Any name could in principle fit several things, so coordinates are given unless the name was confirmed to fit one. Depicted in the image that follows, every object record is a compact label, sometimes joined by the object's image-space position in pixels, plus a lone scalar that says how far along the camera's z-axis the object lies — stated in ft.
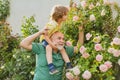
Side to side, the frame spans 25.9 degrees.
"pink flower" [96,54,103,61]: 10.02
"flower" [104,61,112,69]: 9.93
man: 9.91
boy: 9.85
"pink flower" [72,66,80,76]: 10.07
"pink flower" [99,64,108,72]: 9.90
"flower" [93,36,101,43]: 10.25
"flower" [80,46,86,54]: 10.28
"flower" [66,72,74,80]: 10.16
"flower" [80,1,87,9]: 11.15
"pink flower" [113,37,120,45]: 9.92
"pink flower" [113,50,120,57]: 9.90
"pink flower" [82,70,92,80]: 10.01
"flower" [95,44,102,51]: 10.09
